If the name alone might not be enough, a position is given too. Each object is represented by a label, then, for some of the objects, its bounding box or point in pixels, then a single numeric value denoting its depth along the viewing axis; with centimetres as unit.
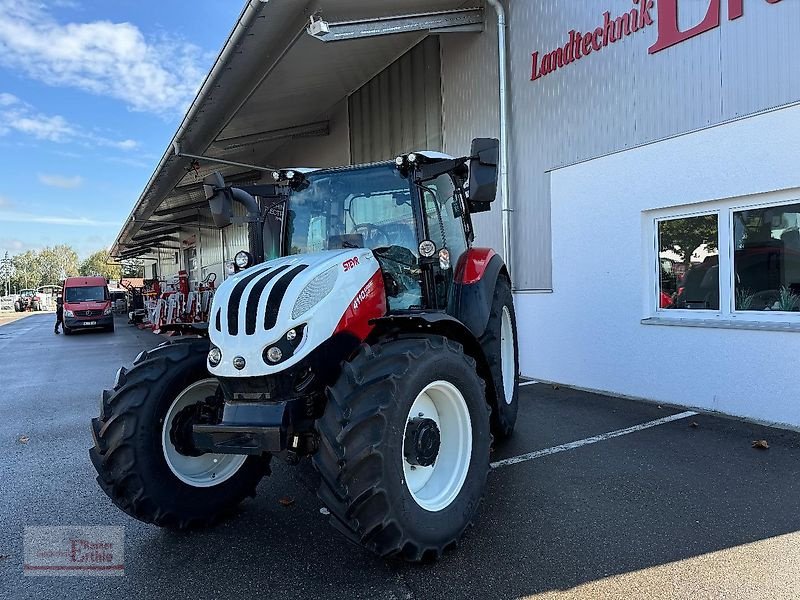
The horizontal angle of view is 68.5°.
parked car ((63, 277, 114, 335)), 2317
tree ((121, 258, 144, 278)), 7009
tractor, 290
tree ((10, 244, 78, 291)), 10505
